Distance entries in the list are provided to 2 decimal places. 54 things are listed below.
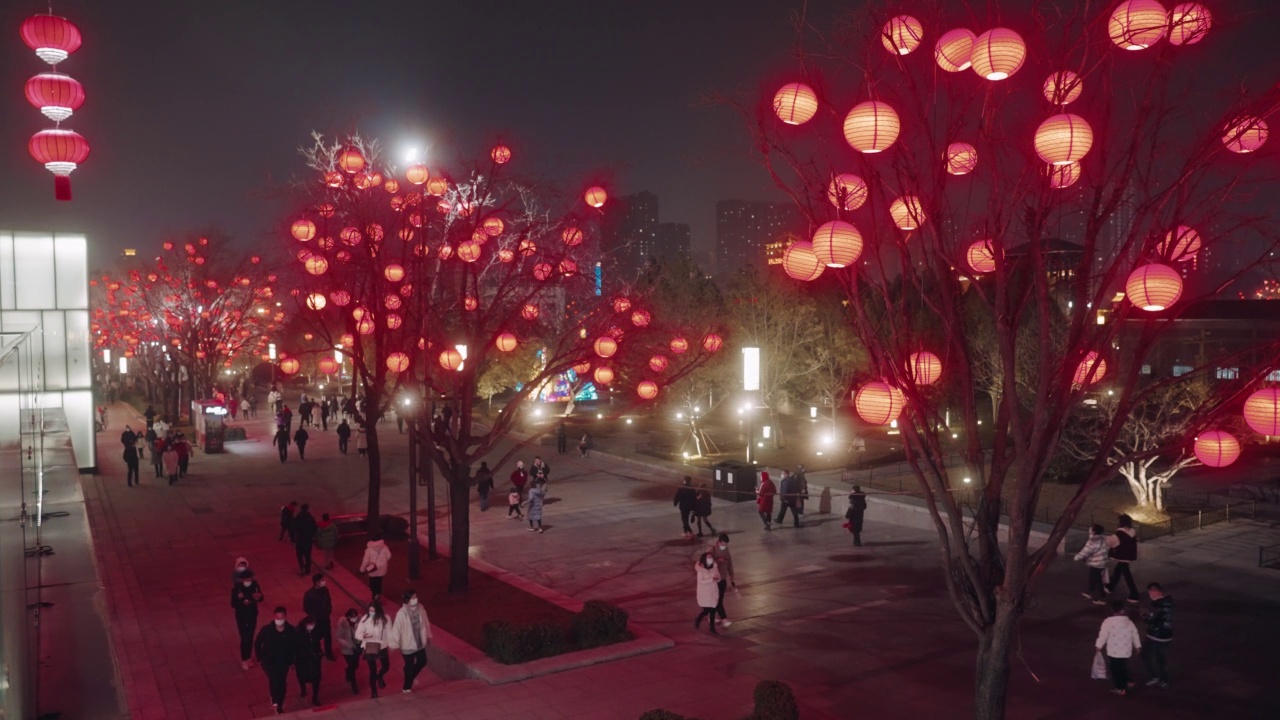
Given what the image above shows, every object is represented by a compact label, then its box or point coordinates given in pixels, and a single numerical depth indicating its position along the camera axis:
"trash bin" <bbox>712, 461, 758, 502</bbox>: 23.27
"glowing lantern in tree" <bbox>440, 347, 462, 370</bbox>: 14.41
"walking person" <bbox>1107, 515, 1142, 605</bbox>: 14.12
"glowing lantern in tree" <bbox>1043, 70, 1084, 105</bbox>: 6.83
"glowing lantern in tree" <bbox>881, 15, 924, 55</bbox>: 7.20
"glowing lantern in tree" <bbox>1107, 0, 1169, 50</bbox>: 6.54
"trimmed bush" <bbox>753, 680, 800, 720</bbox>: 8.46
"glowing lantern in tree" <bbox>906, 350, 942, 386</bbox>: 8.00
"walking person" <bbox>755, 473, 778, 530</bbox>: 19.80
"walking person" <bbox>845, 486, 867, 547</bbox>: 18.33
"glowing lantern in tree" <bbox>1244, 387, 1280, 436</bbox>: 7.11
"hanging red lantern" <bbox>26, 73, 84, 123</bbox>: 11.37
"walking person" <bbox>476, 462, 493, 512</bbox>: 21.64
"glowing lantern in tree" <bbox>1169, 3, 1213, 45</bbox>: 6.50
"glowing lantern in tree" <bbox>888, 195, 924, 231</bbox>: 7.38
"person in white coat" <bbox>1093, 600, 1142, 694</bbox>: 10.45
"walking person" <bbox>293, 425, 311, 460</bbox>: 30.78
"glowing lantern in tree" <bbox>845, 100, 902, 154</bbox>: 7.24
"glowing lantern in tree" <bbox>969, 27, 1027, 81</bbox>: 6.86
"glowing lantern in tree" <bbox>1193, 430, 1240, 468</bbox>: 8.01
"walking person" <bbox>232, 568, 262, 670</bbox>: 11.98
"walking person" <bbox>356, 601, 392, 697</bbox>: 10.86
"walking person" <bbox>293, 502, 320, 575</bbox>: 16.25
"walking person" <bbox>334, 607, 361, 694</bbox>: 11.12
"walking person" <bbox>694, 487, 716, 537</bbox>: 19.42
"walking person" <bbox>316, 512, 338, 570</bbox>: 16.45
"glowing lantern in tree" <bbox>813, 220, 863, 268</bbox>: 7.60
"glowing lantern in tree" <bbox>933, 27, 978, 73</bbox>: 7.02
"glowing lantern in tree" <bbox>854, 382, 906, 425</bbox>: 7.77
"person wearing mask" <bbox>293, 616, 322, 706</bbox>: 10.52
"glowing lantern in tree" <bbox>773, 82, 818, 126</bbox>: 7.76
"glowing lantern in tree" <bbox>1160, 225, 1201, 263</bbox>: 7.00
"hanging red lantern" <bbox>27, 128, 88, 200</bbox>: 11.87
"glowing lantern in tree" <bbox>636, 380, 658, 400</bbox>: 16.84
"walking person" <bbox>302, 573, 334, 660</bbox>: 11.27
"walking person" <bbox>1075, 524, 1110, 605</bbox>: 14.20
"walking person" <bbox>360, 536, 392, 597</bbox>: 14.12
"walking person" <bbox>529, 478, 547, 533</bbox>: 20.22
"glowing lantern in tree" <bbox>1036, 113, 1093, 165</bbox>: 6.57
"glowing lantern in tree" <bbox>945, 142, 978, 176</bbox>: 7.52
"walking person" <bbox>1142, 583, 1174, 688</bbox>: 10.71
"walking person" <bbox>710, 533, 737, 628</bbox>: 13.07
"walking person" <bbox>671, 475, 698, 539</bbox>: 19.31
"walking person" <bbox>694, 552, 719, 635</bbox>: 12.76
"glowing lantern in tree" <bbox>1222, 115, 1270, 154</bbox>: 6.48
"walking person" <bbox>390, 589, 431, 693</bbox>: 10.80
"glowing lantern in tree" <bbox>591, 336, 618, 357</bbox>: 15.97
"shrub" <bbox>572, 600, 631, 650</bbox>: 11.84
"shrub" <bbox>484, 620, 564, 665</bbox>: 11.20
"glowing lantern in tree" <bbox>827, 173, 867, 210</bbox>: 7.67
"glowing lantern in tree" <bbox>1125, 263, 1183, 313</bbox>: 6.84
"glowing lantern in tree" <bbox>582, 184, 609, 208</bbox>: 15.02
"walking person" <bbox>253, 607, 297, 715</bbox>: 10.34
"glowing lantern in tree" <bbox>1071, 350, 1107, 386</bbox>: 7.21
